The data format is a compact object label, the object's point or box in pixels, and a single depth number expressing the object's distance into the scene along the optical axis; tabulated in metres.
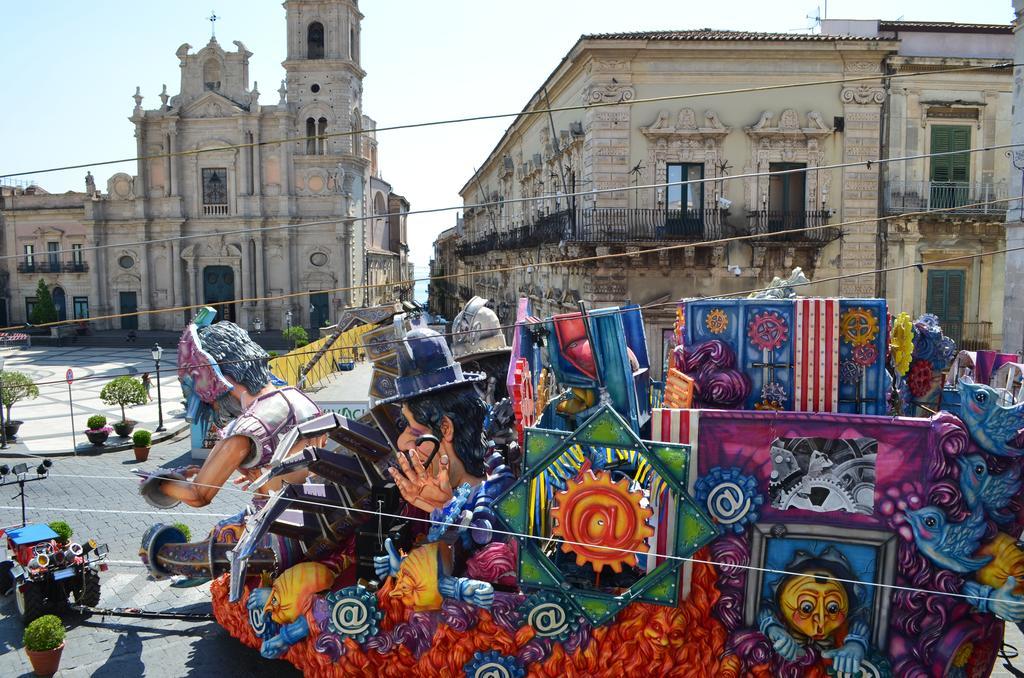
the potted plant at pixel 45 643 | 9.45
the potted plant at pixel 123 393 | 24.47
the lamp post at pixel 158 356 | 21.55
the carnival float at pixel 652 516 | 7.25
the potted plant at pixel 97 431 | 22.91
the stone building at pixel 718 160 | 21.50
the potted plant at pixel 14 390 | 23.25
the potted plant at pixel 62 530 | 11.98
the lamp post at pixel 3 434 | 22.83
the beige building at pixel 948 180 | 21.69
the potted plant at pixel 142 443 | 21.61
